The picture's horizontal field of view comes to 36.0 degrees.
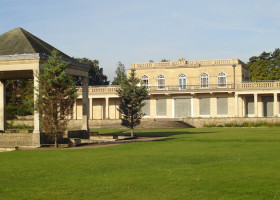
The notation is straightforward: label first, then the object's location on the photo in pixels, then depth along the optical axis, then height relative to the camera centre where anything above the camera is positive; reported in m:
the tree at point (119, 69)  115.19 +13.31
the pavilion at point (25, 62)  28.09 +3.86
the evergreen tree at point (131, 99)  36.91 +1.63
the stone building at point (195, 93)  63.56 +3.72
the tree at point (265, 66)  81.69 +10.52
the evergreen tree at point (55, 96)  26.05 +1.35
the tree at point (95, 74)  99.44 +10.32
